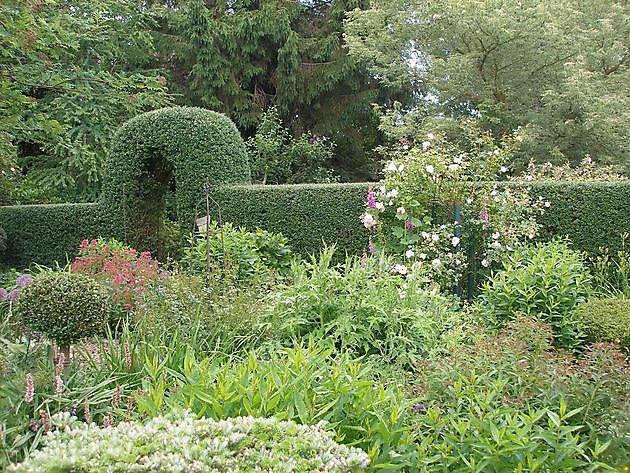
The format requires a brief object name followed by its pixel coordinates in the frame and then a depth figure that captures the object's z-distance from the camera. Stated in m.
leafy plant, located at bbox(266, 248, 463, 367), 3.63
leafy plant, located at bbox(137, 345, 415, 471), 2.40
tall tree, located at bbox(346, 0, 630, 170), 11.44
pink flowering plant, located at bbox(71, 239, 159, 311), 5.16
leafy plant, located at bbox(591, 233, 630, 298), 5.91
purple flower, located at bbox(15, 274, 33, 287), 4.75
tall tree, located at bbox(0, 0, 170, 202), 7.54
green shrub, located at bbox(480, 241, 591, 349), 4.37
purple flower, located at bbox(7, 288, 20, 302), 4.50
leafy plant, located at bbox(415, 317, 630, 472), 2.32
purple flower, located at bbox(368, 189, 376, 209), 6.02
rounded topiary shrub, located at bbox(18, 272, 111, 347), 3.23
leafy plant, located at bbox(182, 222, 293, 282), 6.36
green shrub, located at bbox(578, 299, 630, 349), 4.24
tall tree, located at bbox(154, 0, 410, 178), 14.52
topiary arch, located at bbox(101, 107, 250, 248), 8.17
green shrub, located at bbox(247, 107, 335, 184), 13.44
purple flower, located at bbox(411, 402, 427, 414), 2.64
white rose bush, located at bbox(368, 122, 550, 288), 5.85
